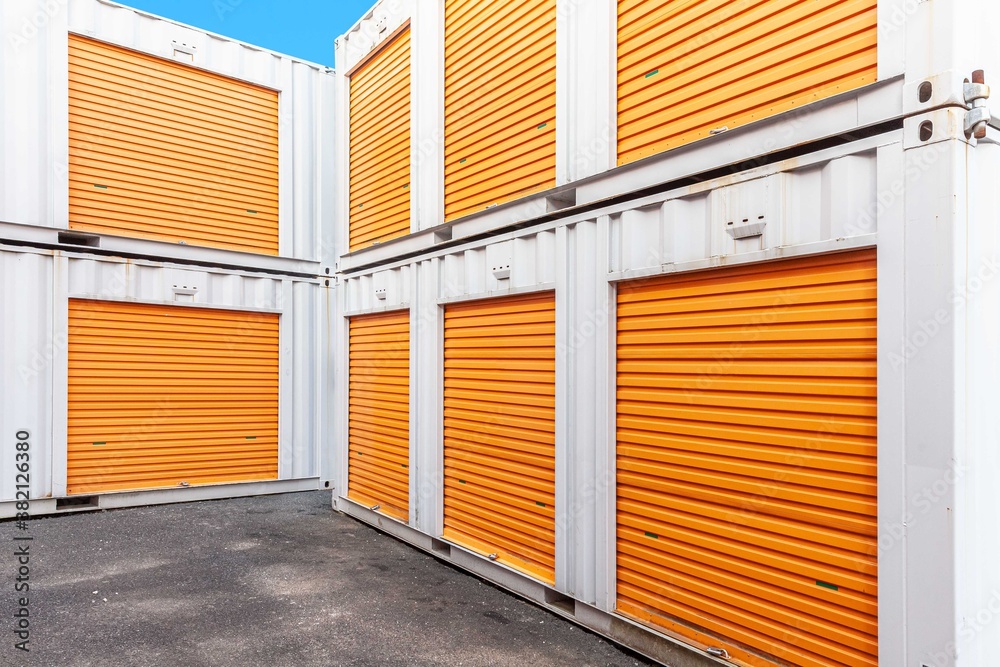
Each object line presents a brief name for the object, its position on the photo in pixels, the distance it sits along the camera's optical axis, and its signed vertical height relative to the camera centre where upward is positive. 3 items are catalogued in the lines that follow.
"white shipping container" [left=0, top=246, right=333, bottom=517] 8.19 -0.03
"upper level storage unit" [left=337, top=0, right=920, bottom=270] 3.51 +1.74
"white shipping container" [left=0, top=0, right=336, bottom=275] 8.24 +3.26
